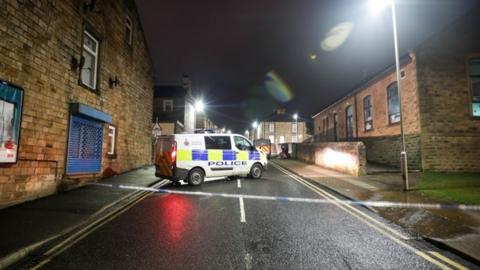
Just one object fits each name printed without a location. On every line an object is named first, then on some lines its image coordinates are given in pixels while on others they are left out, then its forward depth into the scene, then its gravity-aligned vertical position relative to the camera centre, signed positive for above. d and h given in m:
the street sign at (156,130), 15.98 +1.42
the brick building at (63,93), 6.78 +2.04
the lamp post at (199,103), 30.27 +5.86
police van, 10.68 -0.17
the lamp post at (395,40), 9.04 +4.24
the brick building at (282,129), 61.69 +6.01
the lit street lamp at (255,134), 80.85 +6.37
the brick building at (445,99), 13.79 +3.12
